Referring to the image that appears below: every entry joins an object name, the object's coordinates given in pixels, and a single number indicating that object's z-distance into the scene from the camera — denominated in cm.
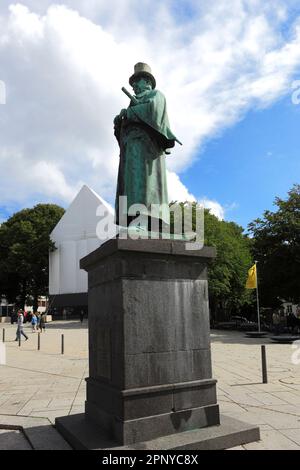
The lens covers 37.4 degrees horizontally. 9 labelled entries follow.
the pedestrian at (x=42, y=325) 3246
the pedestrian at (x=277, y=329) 2777
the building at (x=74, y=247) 4828
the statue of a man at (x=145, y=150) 640
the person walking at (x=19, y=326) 2270
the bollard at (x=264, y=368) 1021
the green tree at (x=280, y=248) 2798
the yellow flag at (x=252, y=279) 2748
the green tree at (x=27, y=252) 5041
